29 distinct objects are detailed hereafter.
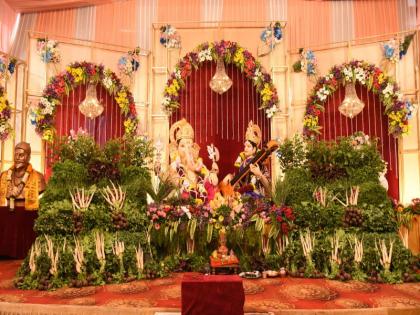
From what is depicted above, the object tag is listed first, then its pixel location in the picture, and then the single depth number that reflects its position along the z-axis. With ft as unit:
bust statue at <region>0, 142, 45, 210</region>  21.07
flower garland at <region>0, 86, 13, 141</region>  24.88
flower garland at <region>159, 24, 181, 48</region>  30.48
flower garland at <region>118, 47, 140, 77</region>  29.91
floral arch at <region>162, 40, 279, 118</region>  29.55
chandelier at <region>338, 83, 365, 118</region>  27.04
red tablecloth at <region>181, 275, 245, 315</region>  10.33
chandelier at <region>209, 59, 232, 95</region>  29.27
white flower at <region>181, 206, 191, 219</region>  18.05
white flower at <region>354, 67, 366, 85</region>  27.45
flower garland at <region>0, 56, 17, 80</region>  25.66
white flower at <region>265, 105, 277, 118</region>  29.17
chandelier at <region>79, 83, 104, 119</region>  27.73
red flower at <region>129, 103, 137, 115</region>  29.32
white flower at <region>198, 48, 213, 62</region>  29.78
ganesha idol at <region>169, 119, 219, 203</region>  25.08
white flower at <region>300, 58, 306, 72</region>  29.50
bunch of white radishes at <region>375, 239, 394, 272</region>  15.90
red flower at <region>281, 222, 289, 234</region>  17.37
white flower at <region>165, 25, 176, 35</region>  30.45
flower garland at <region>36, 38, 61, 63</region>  27.71
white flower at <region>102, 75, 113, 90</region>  28.66
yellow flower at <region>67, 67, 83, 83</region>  27.91
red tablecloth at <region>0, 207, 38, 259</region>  21.21
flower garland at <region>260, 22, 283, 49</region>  30.25
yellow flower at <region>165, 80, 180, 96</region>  29.71
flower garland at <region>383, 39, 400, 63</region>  27.30
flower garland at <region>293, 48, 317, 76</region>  29.30
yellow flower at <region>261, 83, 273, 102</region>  29.27
